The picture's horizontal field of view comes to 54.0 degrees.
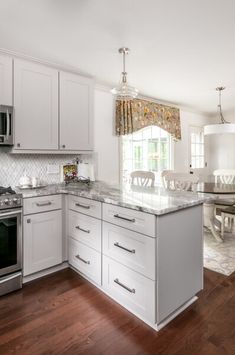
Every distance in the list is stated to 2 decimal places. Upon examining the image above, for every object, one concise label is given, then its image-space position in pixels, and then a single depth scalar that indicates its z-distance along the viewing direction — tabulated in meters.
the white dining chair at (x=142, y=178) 3.17
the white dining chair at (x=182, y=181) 2.99
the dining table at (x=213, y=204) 3.14
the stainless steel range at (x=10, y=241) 2.07
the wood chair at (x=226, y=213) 3.02
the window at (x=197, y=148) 5.35
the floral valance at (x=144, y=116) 3.69
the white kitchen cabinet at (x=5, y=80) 2.34
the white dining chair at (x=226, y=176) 4.21
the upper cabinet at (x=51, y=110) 2.47
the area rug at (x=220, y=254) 2.51
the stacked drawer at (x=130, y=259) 1.61
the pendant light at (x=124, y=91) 2.26
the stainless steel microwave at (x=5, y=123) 2.31
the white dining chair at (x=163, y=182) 3.61
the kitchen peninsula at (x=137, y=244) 1.61
